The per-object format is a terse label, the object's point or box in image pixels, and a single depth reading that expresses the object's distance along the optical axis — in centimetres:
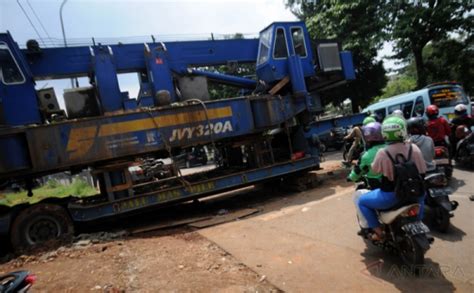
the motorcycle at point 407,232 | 367
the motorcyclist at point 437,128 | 709
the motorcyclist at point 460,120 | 859
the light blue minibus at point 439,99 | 1116
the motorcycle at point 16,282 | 231
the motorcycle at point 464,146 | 825
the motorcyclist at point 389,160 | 388
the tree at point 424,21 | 1597
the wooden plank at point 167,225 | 699
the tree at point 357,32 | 1747
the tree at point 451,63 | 1852
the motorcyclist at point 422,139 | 553
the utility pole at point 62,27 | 1508
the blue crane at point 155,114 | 675
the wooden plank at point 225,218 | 680
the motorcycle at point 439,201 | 475
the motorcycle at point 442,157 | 687
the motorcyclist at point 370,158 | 442
